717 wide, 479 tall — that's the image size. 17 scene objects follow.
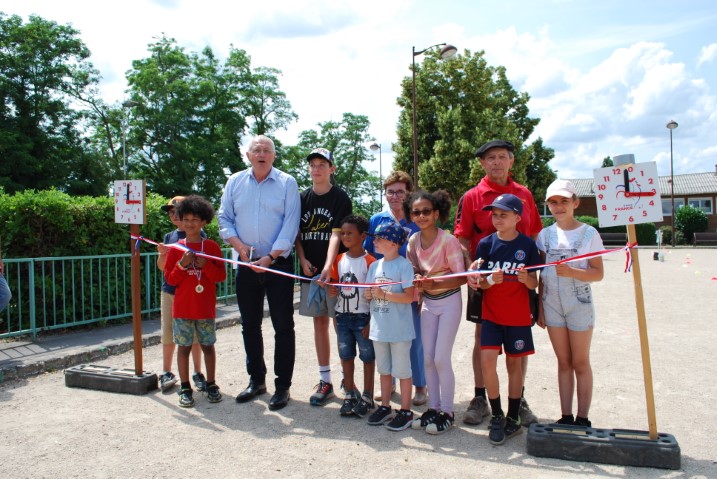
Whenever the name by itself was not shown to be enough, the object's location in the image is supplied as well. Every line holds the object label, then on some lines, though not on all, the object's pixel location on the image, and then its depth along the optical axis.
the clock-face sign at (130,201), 5.39
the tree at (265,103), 43.78
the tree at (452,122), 25.30
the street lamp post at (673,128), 39.31
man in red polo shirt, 4.38
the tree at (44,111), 31.03
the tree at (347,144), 52.09
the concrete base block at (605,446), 3.49
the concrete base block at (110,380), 5.17
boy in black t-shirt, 4.98
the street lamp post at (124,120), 33.66
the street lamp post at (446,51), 17.08
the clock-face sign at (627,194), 3.70
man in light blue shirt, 4.97
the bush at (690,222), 43.44
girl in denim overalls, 3.93
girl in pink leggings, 4.25
